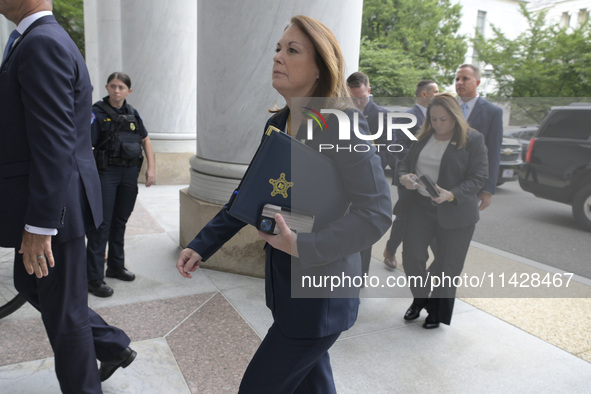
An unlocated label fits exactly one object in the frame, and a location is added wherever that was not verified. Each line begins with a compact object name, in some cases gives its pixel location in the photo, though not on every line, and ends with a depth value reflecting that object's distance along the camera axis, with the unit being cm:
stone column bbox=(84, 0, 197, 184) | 932
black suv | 730
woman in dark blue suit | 158
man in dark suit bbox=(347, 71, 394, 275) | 440
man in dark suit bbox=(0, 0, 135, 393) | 203
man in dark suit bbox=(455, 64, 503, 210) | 385
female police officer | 411
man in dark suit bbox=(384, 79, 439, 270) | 428
